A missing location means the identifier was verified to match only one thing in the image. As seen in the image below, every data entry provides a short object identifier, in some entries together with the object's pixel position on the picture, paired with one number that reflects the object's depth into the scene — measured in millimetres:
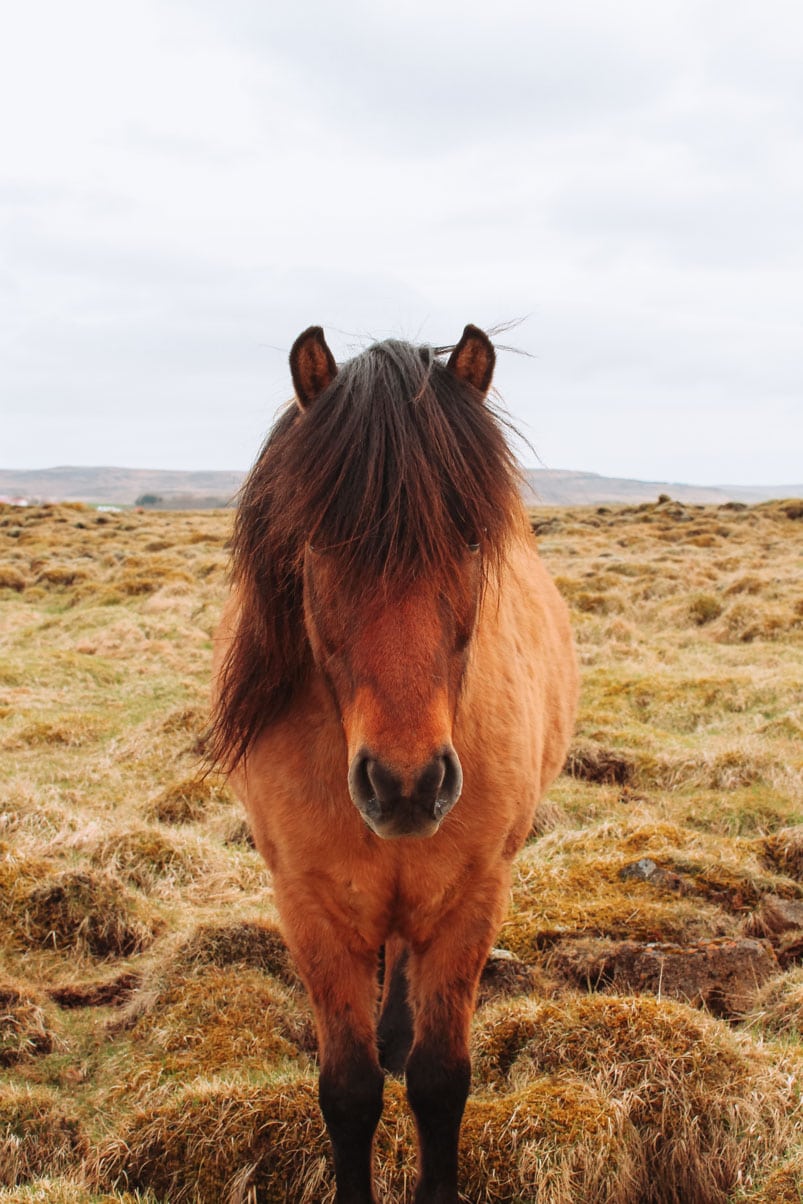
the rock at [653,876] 4566
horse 2154
